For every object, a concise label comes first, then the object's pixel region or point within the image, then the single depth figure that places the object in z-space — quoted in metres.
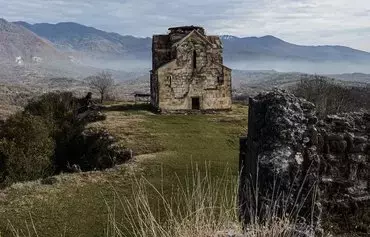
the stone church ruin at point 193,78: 46.50
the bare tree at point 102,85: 79.70
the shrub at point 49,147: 27.39
